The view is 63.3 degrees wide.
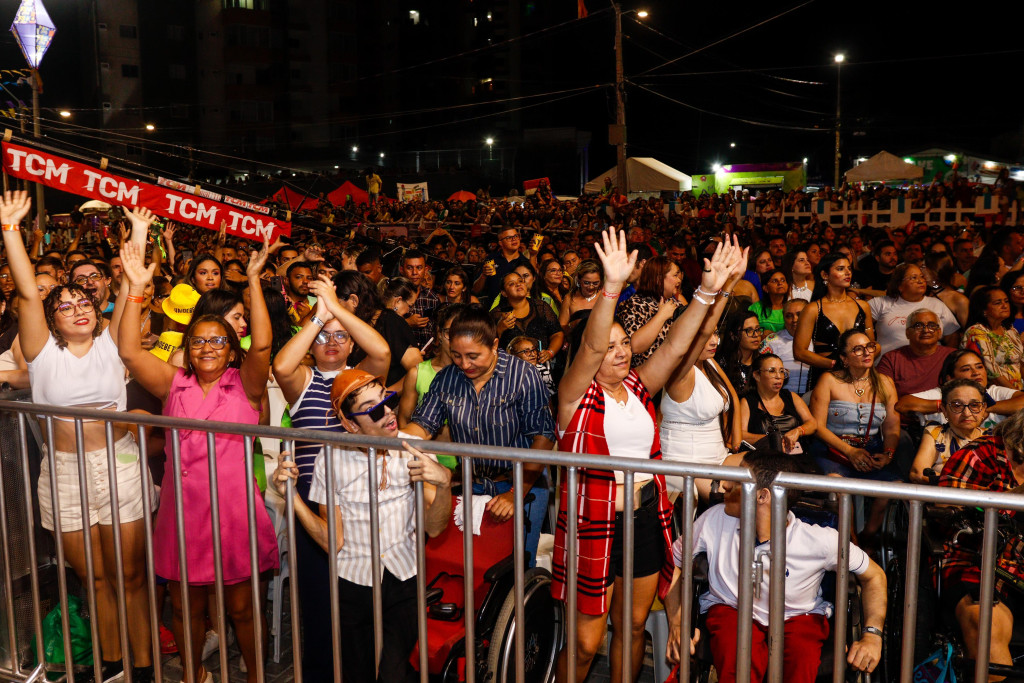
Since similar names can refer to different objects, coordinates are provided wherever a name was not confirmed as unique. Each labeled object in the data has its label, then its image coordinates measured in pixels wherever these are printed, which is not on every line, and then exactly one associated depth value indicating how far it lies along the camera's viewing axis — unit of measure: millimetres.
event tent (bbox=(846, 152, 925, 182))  25156
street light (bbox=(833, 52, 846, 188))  34541
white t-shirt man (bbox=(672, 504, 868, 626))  3043
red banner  6855
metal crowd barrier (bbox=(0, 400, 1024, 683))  2186
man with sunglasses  3160
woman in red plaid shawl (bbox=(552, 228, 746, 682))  3154
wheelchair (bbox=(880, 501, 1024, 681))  3084
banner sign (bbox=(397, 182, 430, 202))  29250
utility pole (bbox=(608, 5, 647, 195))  17375
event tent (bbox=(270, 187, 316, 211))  23844
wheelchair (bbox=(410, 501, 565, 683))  3291
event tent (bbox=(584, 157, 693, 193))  29297
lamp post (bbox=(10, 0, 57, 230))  16672
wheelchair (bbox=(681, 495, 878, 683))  2926
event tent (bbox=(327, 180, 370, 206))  28781
